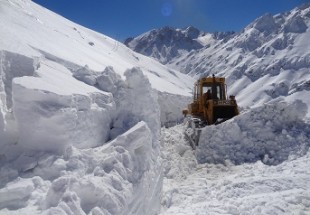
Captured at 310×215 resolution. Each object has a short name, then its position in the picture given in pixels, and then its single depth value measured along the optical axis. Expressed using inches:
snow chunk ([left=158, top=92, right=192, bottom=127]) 364.8
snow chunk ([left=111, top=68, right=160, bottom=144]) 165.0
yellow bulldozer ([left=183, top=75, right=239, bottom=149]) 266.9
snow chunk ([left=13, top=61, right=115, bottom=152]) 119.2
